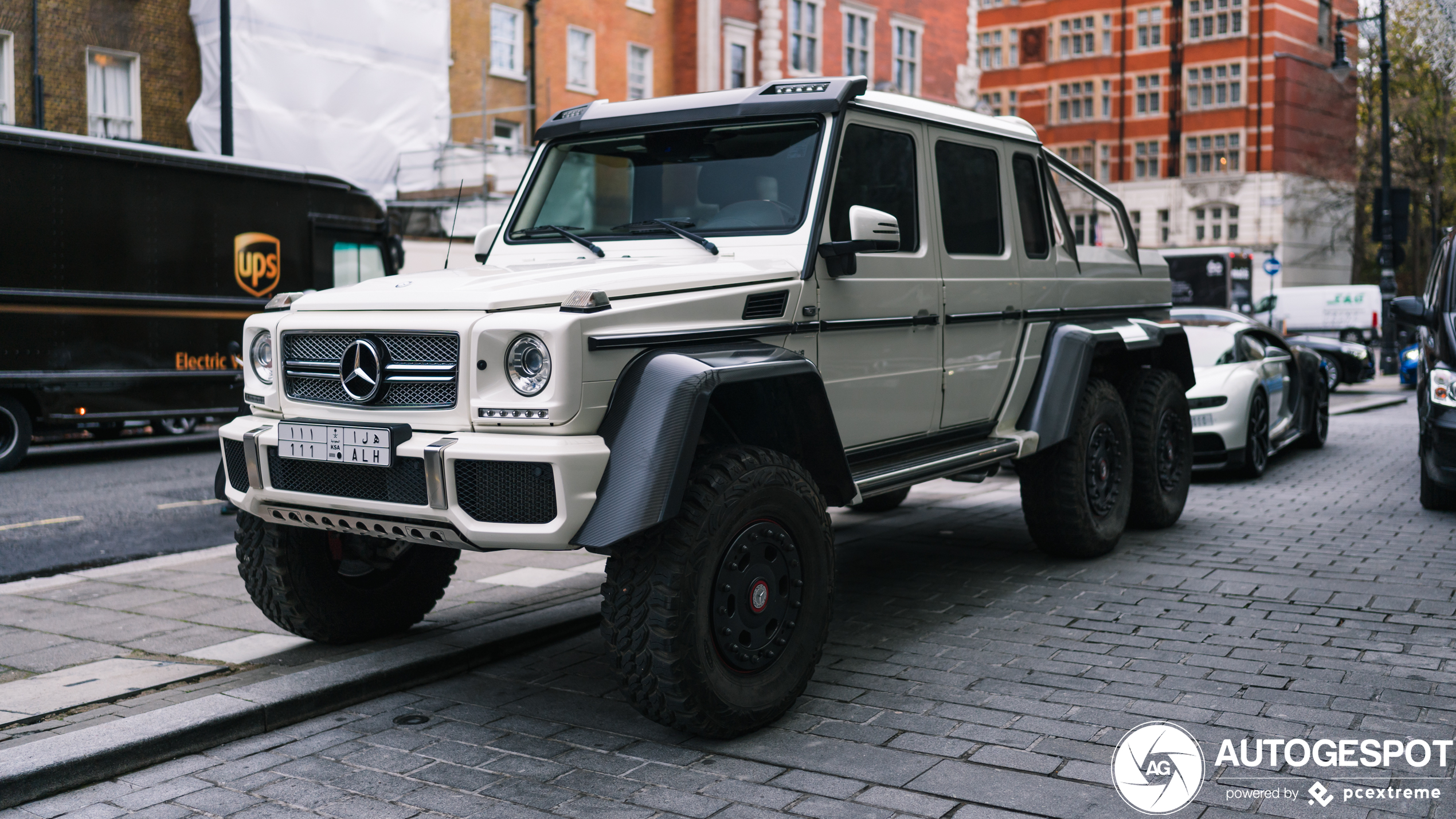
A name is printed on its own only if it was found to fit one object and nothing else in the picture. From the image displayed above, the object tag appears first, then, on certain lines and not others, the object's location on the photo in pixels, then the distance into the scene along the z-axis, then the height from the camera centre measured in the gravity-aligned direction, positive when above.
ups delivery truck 12.48 +0.98
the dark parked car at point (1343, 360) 23.31 -0.15
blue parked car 22.88 -0.24
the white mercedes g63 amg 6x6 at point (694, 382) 3.98 -0.10
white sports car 10.59 -0.41
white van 45.28 +1.56
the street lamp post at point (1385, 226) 26.45 +2.71
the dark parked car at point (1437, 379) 8.50 -0.20
